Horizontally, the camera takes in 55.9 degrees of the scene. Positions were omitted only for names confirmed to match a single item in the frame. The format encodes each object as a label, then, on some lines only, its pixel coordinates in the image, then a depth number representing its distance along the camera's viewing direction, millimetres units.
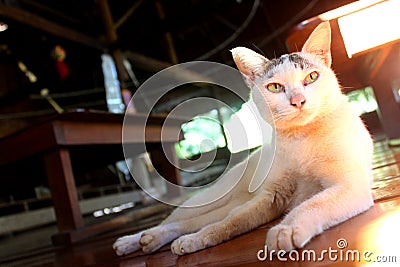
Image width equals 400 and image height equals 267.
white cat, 743
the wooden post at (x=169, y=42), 4723
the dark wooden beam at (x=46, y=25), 3127
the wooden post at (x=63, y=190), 1719
